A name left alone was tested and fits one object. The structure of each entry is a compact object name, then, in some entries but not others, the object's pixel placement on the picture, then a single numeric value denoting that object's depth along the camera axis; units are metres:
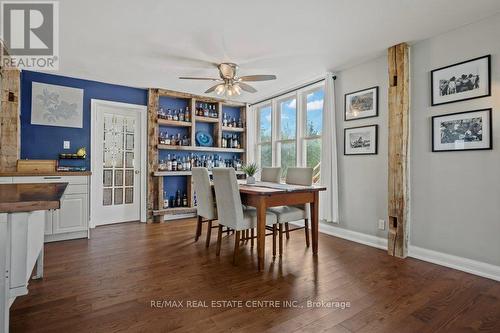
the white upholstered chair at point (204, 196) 3.05
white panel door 4.31
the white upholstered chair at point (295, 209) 2.88
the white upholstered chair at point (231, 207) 2.56
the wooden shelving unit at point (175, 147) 4.61
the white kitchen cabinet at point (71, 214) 3.35
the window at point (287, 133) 4.67
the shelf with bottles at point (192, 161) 4.86
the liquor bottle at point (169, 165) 4.84
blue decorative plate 5.22
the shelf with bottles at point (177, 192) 4.90
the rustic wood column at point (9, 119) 3.46
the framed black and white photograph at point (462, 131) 2.40
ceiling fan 3.30
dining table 2.52
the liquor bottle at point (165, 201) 4.80
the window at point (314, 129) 4.20
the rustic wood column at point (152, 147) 4.60
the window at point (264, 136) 5.30
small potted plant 3.36
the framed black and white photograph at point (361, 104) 3.31
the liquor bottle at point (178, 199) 4.97
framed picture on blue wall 3.82
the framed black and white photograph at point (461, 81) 2.42
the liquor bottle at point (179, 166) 4.97
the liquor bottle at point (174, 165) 4.90
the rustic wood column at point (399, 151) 2.88
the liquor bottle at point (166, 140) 4.82
